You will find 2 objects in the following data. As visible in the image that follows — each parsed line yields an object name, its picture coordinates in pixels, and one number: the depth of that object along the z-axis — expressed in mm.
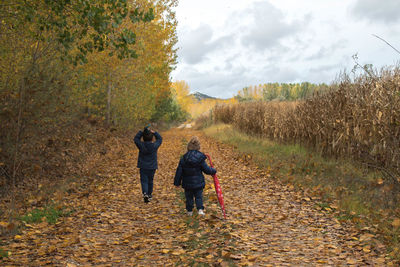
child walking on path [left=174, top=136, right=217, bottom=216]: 6457
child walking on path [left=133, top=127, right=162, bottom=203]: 7703
